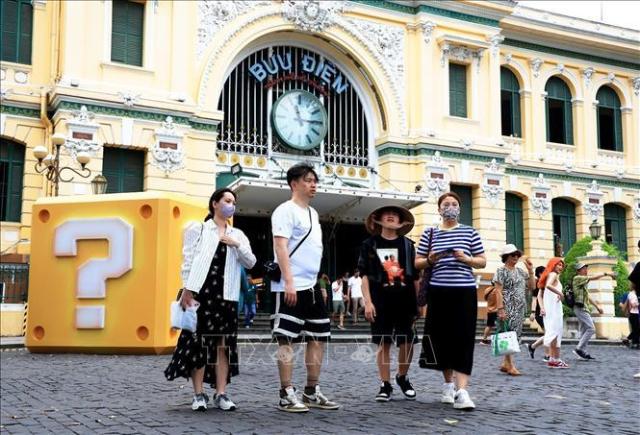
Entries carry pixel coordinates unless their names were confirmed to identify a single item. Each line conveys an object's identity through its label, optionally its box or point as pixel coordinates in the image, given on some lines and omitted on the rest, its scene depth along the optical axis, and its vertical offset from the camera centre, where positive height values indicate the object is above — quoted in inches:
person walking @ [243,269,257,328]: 761.6 -9.9
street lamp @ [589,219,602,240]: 947.3 +75.6
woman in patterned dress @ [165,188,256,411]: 256.4 -2.5
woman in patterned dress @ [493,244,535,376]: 438.9 +2.8
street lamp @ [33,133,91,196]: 695.1 +124.9
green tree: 945.5 +28.2
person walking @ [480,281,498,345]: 510.6 -18.0
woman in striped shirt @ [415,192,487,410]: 276.8 -1.1
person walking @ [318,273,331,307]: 835.3 +11.7
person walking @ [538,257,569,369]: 472.7 -11.5
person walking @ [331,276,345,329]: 842.2 -9.6
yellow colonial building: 824.3 +226.6
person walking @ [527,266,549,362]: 511.5 -20.7
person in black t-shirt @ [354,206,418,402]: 290.4 -1.1
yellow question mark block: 503.5 +10.9
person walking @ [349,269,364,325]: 863.1 -2.0
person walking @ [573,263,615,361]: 543.5 -13.0
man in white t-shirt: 255.8 +0.4
